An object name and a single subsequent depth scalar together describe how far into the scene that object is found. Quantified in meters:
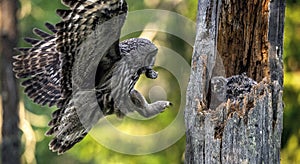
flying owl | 10.43
